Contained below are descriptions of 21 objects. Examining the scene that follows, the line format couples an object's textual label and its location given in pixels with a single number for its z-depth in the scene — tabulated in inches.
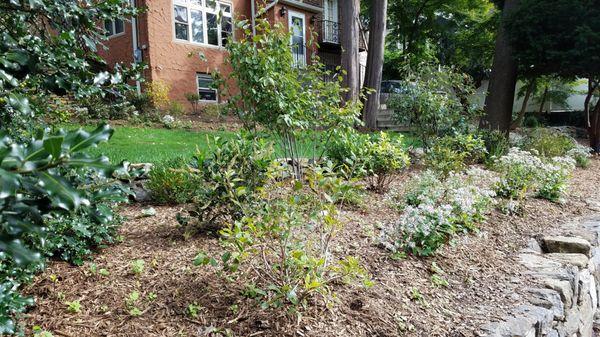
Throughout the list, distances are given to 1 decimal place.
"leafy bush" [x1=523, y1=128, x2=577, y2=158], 313.1
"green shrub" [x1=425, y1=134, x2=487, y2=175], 206.2
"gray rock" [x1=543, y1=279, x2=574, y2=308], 114.2
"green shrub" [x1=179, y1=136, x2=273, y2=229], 114.5
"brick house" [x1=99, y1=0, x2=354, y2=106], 513.3
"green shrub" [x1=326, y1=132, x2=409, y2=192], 180.5
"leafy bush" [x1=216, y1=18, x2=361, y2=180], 147.0
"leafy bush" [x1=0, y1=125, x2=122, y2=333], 29.8
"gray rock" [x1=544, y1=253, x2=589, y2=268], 132.7
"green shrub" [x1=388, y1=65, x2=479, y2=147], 257.1
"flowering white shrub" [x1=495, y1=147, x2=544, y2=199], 182.7
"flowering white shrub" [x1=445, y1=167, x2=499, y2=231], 137.6
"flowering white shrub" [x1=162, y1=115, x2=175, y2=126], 405.1
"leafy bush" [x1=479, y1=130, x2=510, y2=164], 300.1
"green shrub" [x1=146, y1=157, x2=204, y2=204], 148.0
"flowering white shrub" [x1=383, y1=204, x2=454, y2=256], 116.2
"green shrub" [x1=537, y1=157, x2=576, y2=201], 192.8
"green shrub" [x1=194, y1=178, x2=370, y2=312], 80.7
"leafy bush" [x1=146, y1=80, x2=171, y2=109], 461.4
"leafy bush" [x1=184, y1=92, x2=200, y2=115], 493.7
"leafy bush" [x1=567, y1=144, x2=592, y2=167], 315.1
